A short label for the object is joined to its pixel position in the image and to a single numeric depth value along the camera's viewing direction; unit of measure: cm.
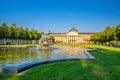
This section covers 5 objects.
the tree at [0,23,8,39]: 2969
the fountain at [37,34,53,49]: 1700
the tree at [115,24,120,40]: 2622
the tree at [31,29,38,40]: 4402
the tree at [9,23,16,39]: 3229
